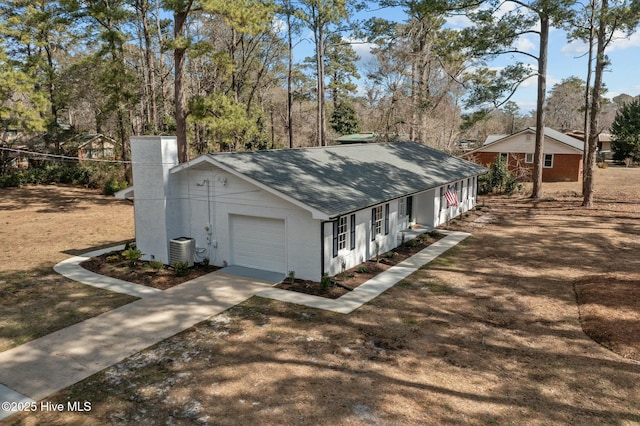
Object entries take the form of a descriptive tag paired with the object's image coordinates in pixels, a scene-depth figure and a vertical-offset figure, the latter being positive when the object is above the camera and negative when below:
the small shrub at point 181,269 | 14.23 -3.31
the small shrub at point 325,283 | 12.69 -3.37
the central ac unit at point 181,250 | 14.72 -2.80
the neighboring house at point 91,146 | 38.50 +2.02
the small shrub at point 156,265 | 14.59 -3.27
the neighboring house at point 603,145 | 53.88 +3.15
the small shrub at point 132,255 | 15.26 -3.07
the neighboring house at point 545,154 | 35.94 +1.09
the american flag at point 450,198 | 21.95 -1.56
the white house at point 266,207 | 13.34 -1.30
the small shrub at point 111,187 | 31.62 -1.38
